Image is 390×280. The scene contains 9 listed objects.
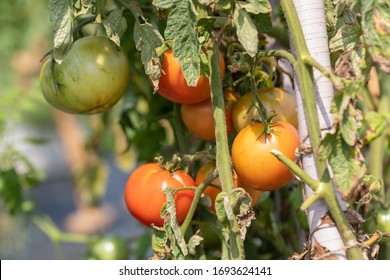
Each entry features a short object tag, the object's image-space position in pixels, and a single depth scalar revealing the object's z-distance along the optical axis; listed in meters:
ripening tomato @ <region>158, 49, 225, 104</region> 1.39
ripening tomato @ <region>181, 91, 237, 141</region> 1.43
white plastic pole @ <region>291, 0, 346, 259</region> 1.28
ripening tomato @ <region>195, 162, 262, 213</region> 1.41
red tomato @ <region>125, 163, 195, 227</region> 1.40
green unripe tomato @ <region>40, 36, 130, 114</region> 1.43
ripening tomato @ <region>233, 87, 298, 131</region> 1.40
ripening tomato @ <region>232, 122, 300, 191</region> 1.34
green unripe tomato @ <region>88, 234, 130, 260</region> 1.80
